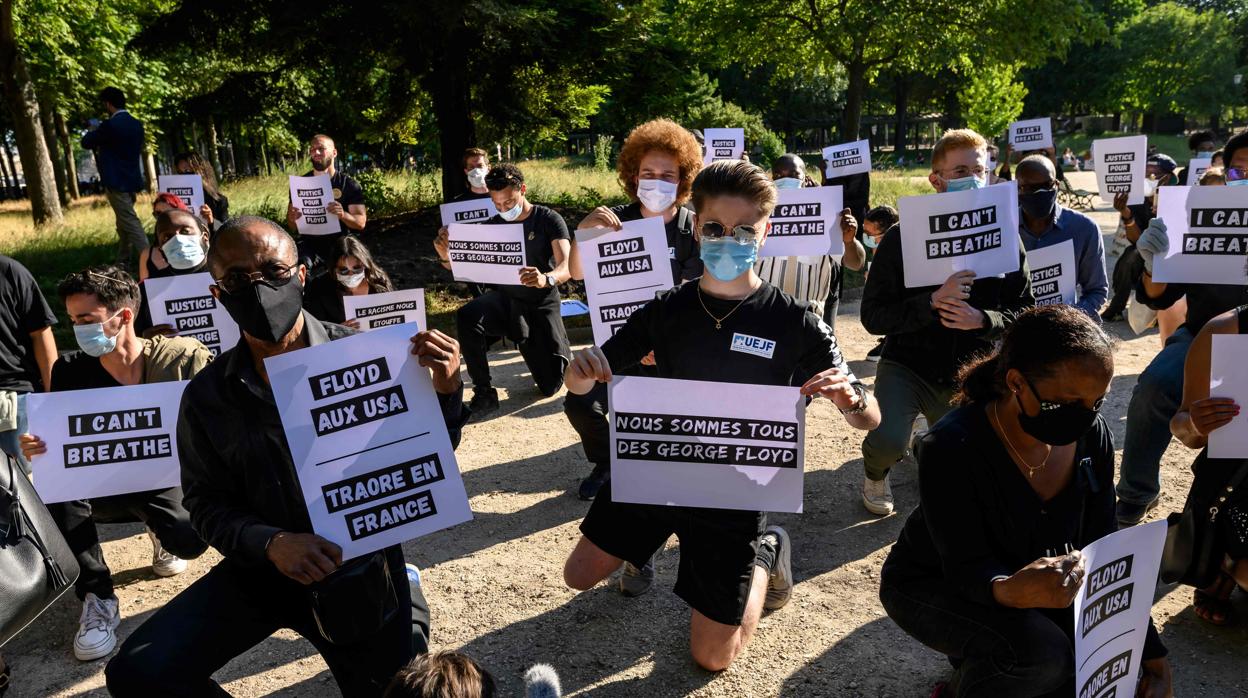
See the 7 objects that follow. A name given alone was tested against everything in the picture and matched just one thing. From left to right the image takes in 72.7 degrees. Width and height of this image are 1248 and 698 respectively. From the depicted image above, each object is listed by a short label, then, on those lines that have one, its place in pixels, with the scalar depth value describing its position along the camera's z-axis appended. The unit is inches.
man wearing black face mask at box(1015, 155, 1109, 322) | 215.6
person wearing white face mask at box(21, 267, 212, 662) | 163.0
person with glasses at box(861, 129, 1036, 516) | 187.0
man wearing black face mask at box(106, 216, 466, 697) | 110.8
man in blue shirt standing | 474.3
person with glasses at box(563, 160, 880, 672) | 136.3
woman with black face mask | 105.7
